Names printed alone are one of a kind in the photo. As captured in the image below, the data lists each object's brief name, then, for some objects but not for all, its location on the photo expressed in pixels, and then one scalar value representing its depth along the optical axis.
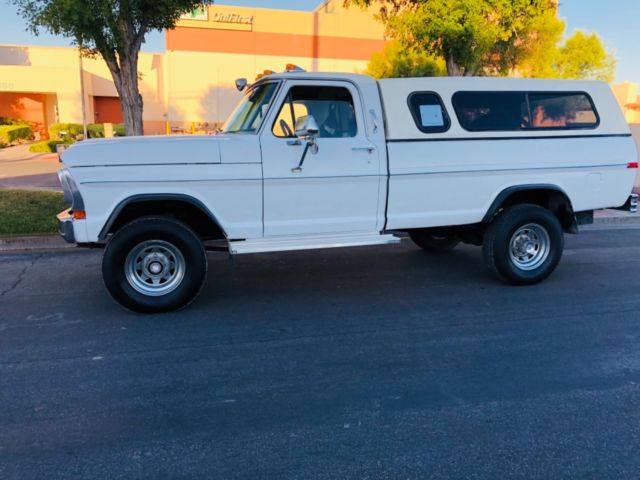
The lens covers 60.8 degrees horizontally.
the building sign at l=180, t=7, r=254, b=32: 40.50
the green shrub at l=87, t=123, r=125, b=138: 33.38
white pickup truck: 5.09
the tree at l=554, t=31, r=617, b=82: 34.47
